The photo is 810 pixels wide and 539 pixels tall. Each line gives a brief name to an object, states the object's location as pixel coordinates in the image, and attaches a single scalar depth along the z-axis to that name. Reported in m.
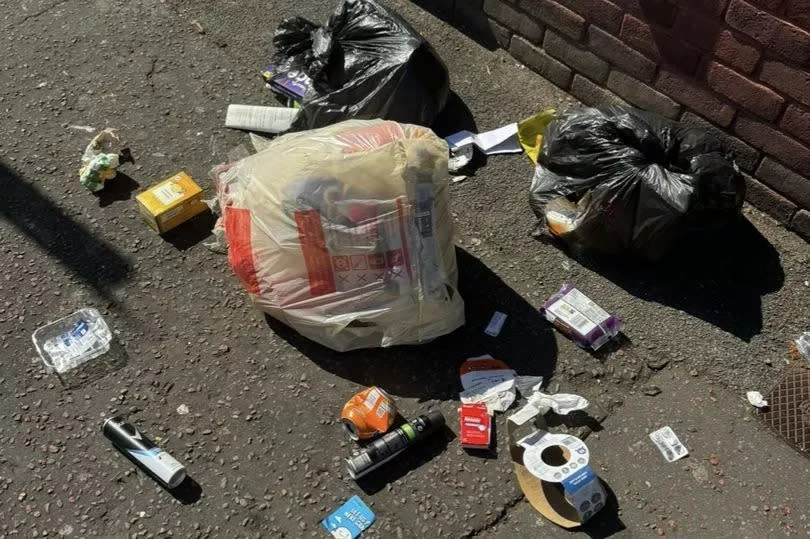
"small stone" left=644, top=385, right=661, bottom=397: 2.75
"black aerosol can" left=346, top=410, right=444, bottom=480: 2.46
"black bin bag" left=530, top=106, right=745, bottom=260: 2.86
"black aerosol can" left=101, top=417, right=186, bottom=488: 2.42
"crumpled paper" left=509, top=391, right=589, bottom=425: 2.63
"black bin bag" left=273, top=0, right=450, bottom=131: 3.35
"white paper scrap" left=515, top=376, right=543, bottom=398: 2.71
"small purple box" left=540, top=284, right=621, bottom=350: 2.82
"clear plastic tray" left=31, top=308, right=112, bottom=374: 2.73
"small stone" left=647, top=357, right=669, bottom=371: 2.82
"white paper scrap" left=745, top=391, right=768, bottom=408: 2.72
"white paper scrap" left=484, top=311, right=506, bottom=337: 2.88
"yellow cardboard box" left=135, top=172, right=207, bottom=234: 3.07
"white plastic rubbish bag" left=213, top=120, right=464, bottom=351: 2.53
